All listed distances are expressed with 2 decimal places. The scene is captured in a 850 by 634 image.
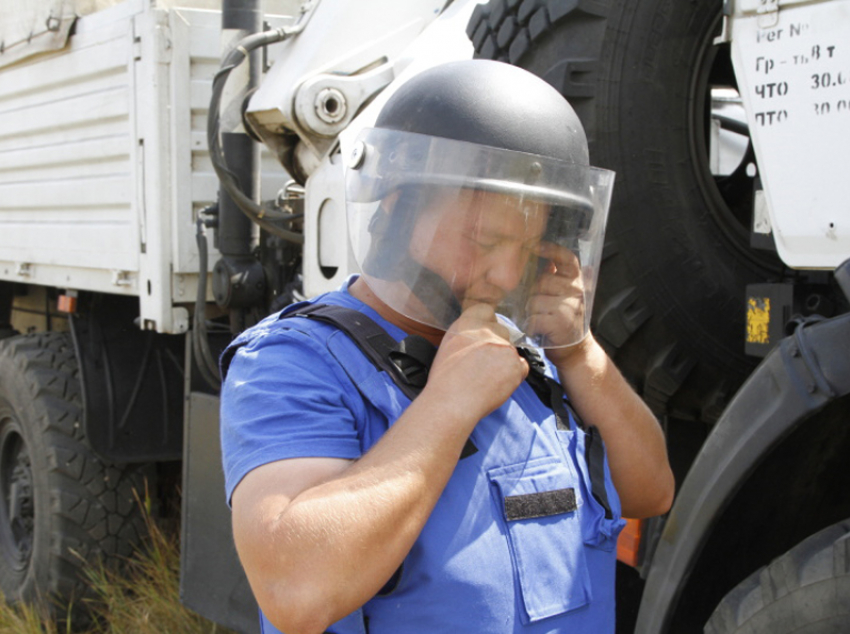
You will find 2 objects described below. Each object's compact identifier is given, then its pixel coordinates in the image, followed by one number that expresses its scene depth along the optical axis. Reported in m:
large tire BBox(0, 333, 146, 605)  7.85
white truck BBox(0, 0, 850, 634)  4.63
